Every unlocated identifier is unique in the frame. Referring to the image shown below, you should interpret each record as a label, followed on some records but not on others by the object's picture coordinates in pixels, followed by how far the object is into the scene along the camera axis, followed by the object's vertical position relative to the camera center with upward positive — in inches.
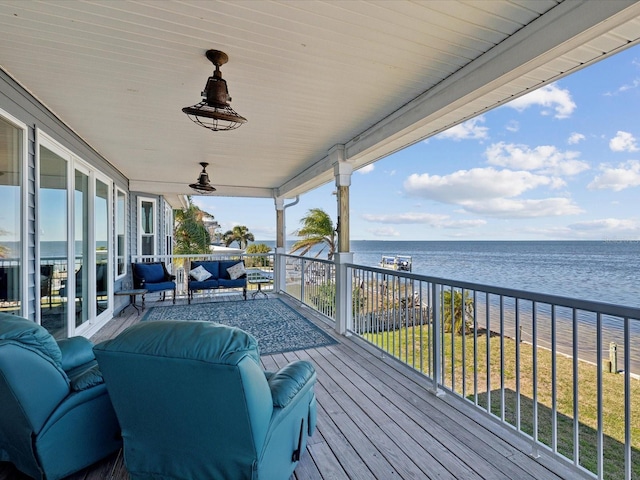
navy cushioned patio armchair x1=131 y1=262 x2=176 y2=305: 243.3 -29.5
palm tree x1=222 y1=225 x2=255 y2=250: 1082.7 +11.9
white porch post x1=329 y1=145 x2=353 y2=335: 169.2 -1.9
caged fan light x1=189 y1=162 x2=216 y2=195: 213.6 +37.6
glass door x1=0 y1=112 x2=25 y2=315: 96.2 +6.4
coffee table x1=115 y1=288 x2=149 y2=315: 217.1 -35.7
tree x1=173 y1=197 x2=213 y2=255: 617.9 +7.0
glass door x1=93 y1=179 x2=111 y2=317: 184.5 -3.0
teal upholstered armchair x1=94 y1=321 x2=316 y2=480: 46.6 -25.6
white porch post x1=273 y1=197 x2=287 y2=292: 296.0 -9.8
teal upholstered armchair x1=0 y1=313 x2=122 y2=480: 53.0 -31.0
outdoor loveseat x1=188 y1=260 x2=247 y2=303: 255.4 -29.3
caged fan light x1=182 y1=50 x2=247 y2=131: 86.6 +37.8
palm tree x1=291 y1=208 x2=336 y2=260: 436.8 +12.5
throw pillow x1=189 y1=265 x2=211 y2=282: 259.3 -27.4
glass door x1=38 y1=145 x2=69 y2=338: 120.0 +1.1
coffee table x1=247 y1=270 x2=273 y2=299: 286.7 -34.9
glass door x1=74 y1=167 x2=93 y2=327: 153.8 -3.4
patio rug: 156.4 -49.1
